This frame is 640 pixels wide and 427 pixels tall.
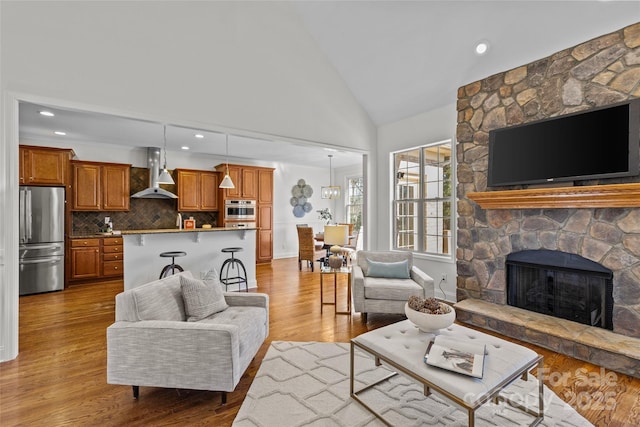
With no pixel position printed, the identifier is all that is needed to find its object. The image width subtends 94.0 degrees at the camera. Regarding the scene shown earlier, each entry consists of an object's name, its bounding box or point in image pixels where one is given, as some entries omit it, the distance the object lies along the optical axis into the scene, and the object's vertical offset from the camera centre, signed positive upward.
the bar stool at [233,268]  4.78 -0.97
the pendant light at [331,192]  7.93 +0.57
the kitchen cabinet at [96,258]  5.42 -0.82
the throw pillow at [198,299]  2.47 -0.72
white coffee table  1.52 -0.88
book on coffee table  1.64 -0.85
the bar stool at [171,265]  4.27 -0.75
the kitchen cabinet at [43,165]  4.86 +0.83
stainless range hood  6.39 +1.04
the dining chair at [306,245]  6.57 -0.70
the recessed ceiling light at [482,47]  3.44 +1.93
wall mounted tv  2.69 +0.66
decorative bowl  2.04 -0.74
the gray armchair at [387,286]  3.34 -0.83
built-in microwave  7.07 +0.12
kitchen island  4.26 -0.55
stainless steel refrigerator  4.70 -0.40
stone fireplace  2.73 +0.32
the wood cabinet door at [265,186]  7.61 +0.72
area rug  1.87 -1.29
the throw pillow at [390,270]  3.72 -0.71
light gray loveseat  1.98 -0.92
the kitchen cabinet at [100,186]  5.68 +0.56
